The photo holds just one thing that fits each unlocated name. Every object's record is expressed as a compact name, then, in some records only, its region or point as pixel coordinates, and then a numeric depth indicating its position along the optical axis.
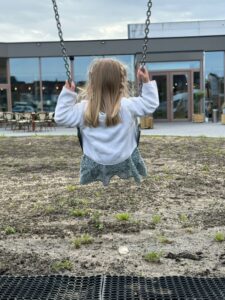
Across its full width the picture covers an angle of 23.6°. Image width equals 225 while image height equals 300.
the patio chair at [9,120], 27.56
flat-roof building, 30.78
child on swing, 3.60
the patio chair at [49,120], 26.41
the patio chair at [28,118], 25.84
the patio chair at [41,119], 26.16
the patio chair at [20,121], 25.92
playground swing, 3.88
